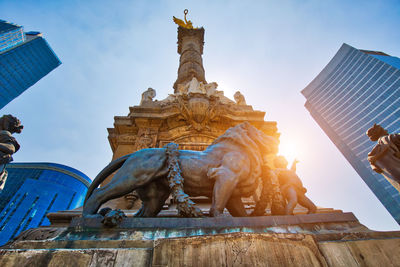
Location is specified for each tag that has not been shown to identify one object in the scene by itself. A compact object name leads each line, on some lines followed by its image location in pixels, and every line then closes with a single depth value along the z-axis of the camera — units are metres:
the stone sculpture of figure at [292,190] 3.08
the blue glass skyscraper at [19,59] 49.53
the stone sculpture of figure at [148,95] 7.91
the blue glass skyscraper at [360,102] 43.44
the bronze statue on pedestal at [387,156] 3.59
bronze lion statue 2.53
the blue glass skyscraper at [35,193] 35.47
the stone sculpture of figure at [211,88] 8.48
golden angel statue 17.57
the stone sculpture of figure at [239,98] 8.37
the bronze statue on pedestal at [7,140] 3.76
